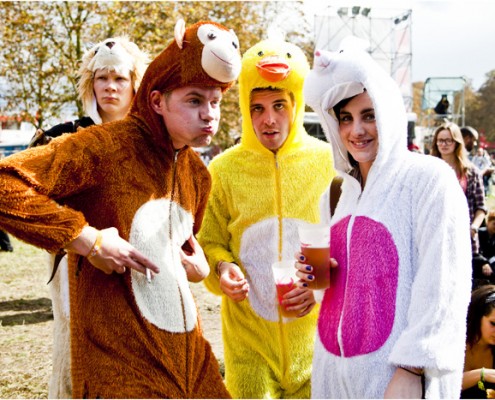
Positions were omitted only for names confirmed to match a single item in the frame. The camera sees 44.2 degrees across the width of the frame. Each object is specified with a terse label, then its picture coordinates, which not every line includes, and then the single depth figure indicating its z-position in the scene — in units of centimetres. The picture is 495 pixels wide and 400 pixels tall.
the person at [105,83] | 320
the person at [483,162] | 1402
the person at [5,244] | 1075
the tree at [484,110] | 4624
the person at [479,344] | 341
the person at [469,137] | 771
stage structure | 2098
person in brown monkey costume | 181
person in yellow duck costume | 283
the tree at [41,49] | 1040
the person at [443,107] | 1623
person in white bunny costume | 170
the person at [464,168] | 573
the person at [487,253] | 537
